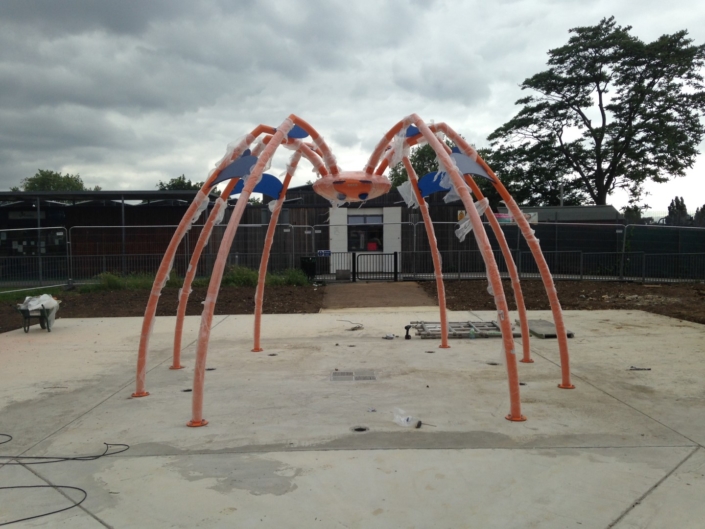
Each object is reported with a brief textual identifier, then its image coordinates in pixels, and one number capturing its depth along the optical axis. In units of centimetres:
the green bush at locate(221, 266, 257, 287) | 1692
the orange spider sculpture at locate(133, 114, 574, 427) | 472
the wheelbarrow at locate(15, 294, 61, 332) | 1023
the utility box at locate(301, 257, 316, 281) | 1803
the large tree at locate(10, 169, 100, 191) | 6894
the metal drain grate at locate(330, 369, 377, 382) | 638
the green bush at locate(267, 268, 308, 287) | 1728
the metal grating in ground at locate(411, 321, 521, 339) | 899
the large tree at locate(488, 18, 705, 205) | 2733
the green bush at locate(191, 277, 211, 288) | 1695
